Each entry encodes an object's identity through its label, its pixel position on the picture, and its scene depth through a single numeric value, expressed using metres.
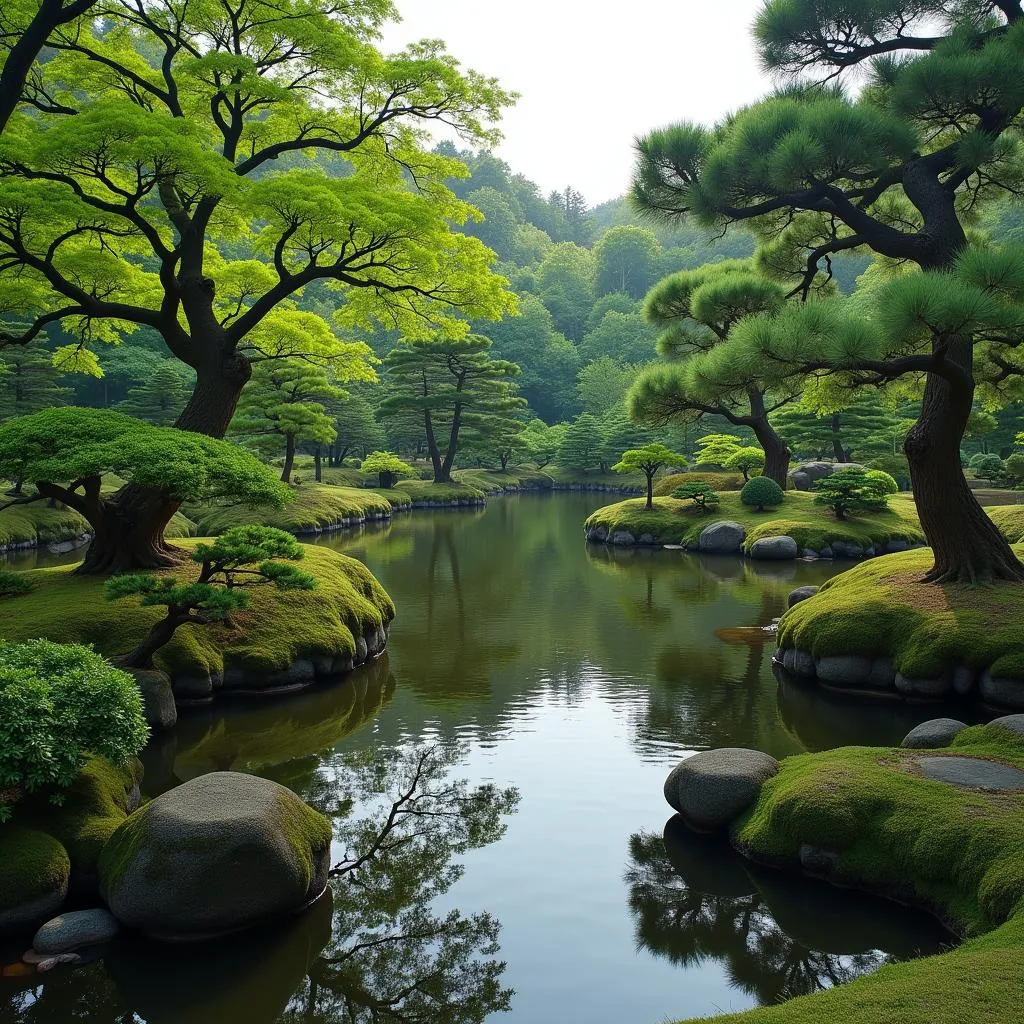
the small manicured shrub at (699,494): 28.34
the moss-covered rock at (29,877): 5.46
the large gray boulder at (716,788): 7.12
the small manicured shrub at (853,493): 24.91
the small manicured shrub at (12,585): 11.56
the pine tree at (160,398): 40.66
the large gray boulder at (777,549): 23.72
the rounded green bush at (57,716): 5.68
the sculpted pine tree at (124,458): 9.09
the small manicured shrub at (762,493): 27.17
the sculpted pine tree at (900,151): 11.29
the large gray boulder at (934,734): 8.04
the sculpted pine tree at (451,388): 42.91
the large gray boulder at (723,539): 25.66
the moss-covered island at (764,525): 23.95
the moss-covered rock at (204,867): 5.42
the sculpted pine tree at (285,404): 28.80
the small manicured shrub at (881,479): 24.98
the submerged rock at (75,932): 5.32
